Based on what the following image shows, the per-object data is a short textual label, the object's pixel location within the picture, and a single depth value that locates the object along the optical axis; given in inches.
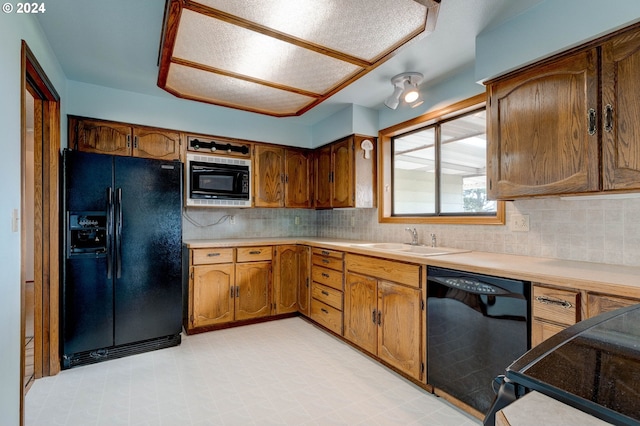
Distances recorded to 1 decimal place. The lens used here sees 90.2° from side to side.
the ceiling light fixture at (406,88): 105.3
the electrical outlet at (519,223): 87.4
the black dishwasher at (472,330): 65.1
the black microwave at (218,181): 135.0
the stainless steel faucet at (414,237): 118.6
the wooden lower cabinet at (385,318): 86.8
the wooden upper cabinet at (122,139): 116.4
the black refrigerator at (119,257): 99.6
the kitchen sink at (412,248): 100.8
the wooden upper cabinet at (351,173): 136.7
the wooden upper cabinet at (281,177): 153.1
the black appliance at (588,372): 17.7
